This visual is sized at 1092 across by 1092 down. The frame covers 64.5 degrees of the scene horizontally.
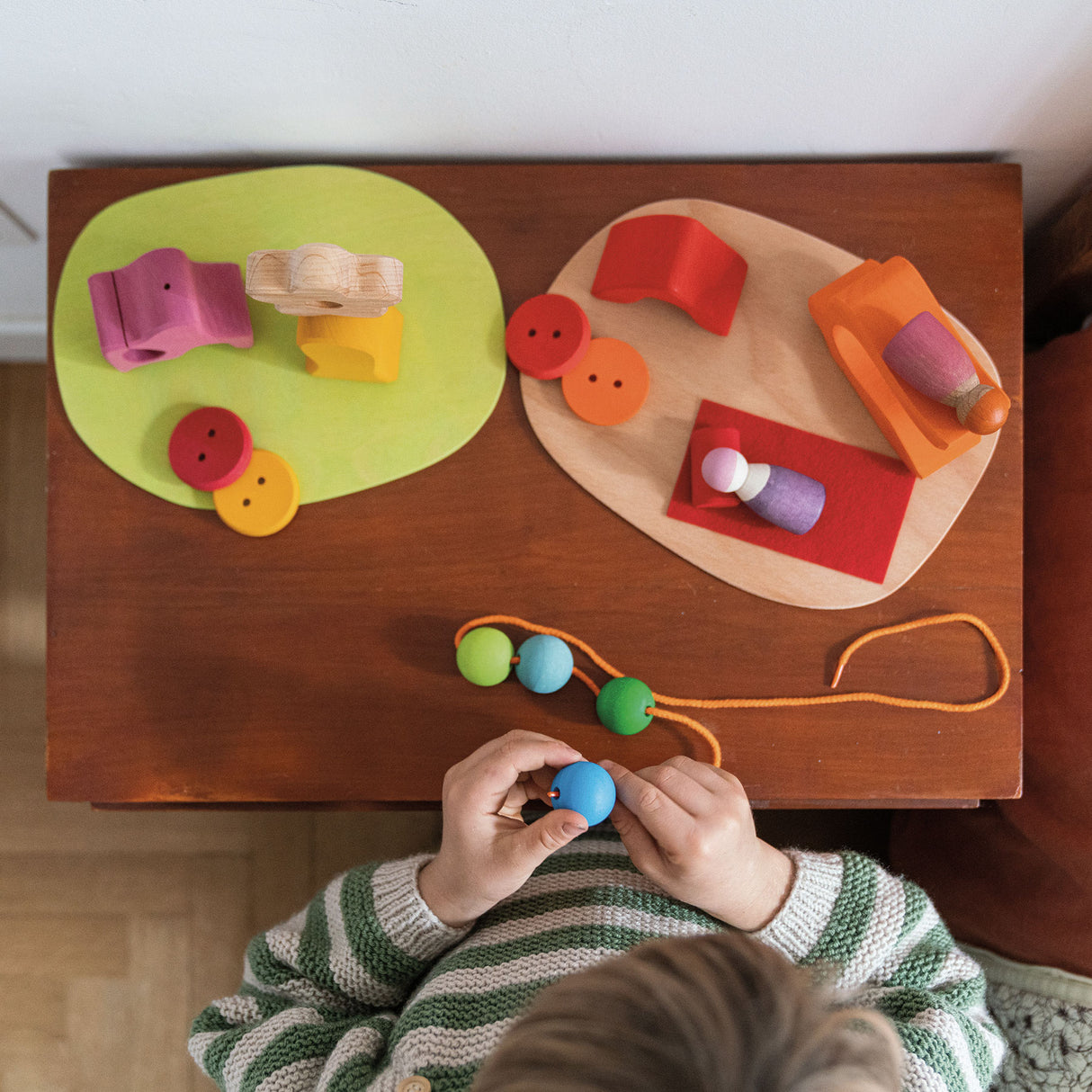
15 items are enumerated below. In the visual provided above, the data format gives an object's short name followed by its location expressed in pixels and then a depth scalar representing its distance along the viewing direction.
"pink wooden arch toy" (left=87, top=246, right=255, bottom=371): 0.68
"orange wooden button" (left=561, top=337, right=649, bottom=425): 0.71
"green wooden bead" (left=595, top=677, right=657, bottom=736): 0.67
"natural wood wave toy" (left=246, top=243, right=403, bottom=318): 0.58
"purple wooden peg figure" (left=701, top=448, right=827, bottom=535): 0.66
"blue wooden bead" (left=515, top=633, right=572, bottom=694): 0.67
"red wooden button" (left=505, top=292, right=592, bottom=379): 0.70
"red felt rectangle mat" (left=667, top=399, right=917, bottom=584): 0.71
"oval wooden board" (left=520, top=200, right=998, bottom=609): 0.71
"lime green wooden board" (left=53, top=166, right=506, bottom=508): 0.73
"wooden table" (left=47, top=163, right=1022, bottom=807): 0.71
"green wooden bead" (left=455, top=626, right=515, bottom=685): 0.68
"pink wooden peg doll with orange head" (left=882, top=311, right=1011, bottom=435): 0.65
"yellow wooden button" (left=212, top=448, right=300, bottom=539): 0.72
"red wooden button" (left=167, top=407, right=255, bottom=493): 0.71
